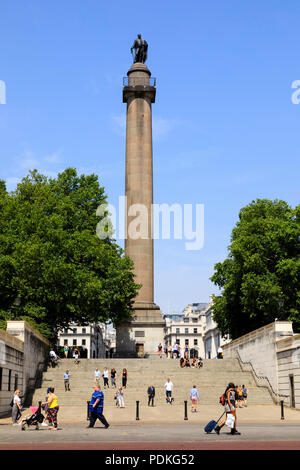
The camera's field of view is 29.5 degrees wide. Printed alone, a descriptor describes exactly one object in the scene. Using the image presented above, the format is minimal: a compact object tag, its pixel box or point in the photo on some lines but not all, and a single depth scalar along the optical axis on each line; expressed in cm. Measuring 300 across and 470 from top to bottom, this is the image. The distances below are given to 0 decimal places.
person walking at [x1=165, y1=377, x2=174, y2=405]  3325
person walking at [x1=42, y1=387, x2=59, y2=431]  2144
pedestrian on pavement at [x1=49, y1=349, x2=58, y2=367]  4400
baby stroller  2105
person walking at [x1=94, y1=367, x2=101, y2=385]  3788
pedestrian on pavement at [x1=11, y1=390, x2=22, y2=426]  2323
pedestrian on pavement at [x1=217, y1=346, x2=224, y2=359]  5275
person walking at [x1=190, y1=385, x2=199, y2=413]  2958
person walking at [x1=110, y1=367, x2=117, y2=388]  3712
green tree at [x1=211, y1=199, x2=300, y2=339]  4847
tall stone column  5416
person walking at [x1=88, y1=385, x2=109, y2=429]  2065
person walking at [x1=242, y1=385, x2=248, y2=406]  3384
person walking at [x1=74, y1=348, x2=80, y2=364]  4406
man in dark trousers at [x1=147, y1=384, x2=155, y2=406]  3188
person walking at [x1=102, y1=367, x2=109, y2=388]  3744
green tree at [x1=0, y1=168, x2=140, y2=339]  4578
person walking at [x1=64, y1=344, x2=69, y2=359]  5188
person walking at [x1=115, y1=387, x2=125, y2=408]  3209
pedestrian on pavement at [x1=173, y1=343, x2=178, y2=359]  5163
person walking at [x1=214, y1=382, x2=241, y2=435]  1853
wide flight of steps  3403
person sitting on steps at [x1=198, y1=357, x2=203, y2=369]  4350
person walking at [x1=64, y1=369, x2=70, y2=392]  3628
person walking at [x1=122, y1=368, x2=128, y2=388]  3642
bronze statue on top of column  6431
